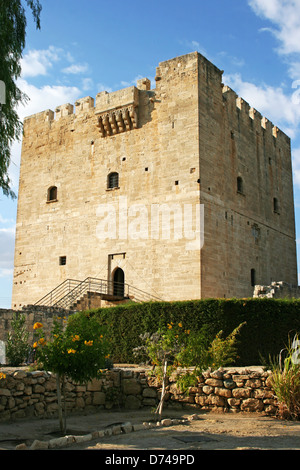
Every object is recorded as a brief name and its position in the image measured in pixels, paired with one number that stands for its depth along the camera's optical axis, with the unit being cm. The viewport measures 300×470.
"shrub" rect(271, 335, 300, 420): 748
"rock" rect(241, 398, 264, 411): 805
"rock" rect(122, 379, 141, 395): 922
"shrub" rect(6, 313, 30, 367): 1096
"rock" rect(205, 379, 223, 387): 850
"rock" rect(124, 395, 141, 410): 910
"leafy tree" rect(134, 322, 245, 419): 804
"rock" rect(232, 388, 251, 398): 820
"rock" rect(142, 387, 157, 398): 912
